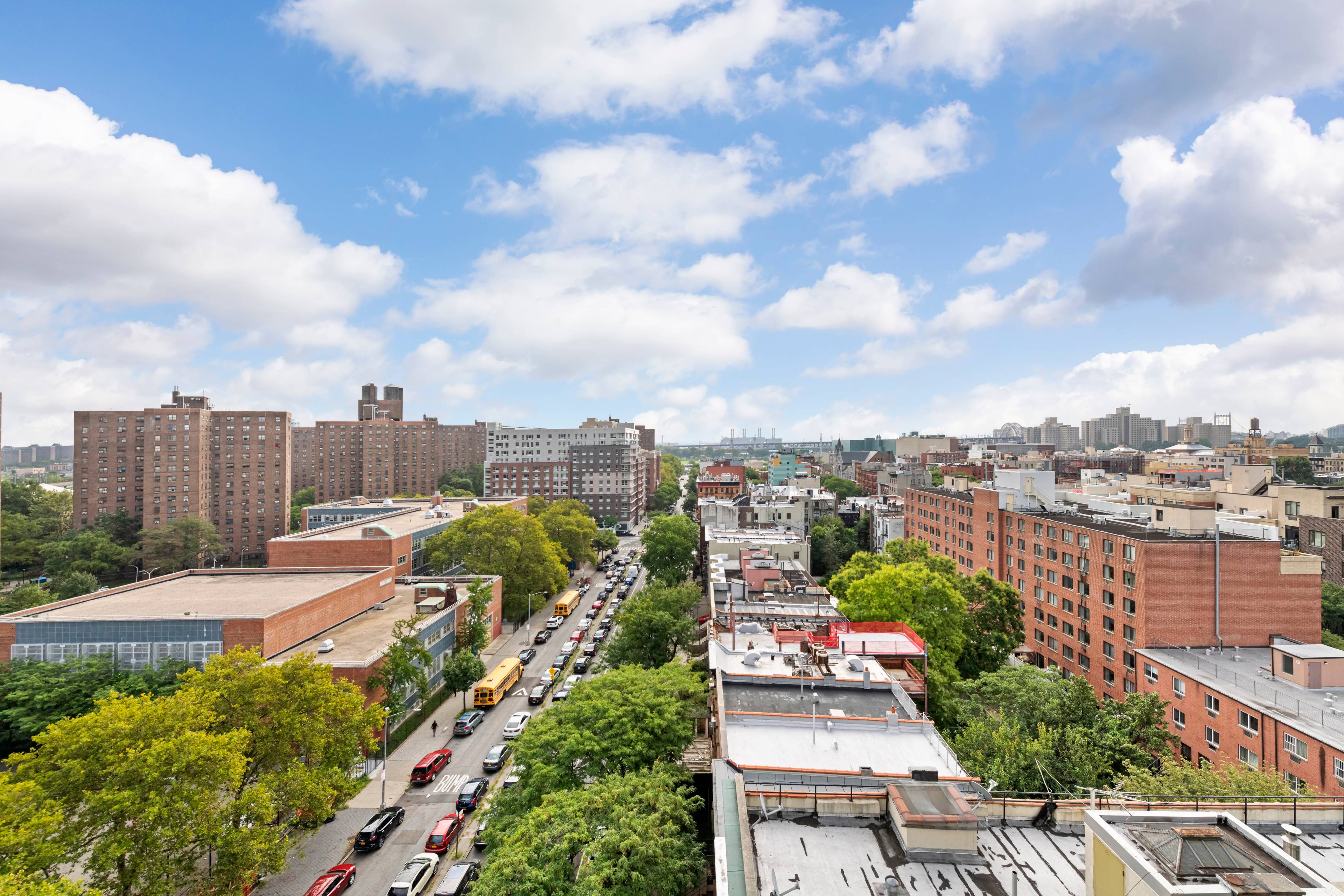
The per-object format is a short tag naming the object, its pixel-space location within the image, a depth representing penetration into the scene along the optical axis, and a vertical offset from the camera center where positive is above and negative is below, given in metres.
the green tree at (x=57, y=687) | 33.94 -13.39
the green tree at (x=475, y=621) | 50.97 -14.12
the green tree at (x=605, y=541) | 100.19 -14.50
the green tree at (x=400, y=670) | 37.25 -13.25
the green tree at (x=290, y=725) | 24.92 -11.59
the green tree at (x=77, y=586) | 77.94 -16.91
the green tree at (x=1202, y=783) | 20.14 -11.16
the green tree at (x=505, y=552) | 65.94 -10.71
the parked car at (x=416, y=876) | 24.08 -16.91
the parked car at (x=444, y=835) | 27.58 -17.32
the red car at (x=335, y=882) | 24.72 -17.39
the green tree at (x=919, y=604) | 41.12 -10.28
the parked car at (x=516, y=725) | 39.34 -17.59
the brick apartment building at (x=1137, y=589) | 39.72 -9.43
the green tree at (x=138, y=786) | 20.09 -11.26
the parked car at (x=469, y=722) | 40.94 -18.09
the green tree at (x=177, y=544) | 93.31 -14.16
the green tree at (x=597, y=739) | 23.41 -11.12
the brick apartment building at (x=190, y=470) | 102.50 -3.09
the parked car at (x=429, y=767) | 34.59 -17.88
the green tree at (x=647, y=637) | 42.41 -12.80
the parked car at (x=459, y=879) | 24.02 -16.89
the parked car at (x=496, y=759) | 35.69 -17.83
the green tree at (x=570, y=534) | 86.38 -11.45
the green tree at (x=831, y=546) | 84.69 -12.94
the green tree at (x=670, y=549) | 76.31 -11.95
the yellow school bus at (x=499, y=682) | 44.62 -17.31
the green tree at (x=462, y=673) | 43.84 -15.64
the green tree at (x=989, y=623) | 44.66 -12.95
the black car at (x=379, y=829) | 28.25 -17.62
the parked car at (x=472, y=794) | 31.34 -17.61
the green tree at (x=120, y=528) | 98.50 -12.21
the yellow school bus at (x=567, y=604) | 69.06 -17.26
